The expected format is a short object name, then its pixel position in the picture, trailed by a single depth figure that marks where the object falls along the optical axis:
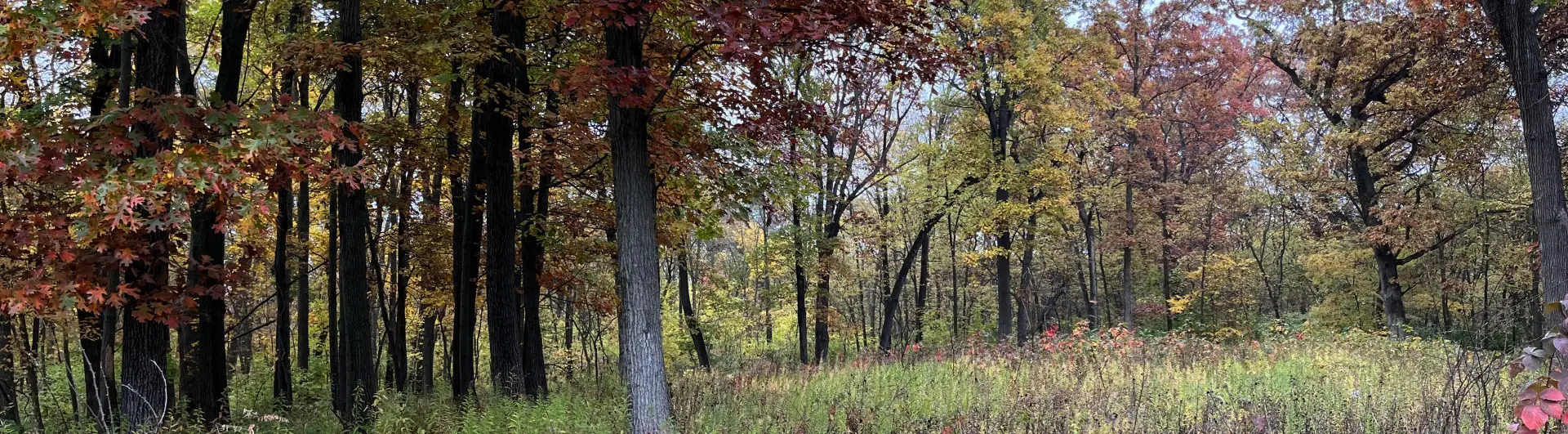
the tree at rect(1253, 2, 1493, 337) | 14.80
